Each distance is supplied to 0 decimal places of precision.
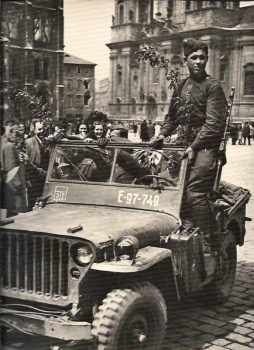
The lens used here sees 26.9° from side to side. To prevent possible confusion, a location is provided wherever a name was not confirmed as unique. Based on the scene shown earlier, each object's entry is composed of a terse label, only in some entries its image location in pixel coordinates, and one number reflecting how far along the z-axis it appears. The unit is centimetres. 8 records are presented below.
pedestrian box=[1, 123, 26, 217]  570
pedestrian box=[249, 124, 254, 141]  2968
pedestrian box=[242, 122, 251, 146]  2684
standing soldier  445
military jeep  340
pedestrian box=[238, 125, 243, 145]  2797
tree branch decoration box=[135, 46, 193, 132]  480
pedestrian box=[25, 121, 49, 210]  553
